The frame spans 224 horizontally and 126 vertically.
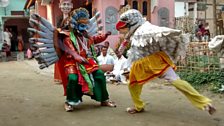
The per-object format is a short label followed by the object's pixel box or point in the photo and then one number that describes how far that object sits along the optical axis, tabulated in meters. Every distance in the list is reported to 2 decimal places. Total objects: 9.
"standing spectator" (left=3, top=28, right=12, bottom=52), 19.54
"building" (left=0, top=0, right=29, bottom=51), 20.88
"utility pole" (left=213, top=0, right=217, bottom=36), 10.40
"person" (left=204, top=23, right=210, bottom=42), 14.29
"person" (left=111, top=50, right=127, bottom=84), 8.62
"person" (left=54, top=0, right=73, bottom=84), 5.75
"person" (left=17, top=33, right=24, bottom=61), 18.65
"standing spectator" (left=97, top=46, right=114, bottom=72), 9.25
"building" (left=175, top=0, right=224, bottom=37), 16.91
